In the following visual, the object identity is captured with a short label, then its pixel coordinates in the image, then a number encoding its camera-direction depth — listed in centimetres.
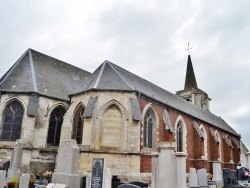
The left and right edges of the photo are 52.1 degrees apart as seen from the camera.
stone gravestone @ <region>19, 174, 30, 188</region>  941
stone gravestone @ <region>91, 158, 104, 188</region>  889
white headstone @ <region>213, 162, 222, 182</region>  1384
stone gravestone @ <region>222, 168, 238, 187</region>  1294
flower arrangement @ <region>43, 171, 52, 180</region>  1334
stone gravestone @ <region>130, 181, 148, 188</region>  1081
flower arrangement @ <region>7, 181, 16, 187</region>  958
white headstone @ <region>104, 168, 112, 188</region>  882
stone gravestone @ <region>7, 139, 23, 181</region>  1187
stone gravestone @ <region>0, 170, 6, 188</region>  1006
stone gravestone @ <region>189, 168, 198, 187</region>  1190
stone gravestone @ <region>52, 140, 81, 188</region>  944
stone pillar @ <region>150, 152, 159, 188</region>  815
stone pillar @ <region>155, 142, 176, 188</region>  787
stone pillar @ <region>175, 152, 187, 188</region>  767
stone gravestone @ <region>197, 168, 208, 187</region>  1247
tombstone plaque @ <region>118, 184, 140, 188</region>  849
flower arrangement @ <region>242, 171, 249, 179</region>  1322
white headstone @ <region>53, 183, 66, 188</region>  887
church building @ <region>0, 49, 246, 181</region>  1463
